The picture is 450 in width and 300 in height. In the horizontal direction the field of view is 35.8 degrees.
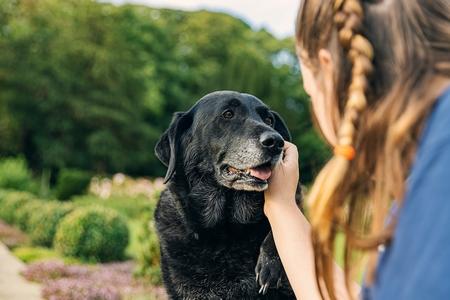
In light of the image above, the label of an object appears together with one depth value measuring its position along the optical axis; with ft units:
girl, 4.03
